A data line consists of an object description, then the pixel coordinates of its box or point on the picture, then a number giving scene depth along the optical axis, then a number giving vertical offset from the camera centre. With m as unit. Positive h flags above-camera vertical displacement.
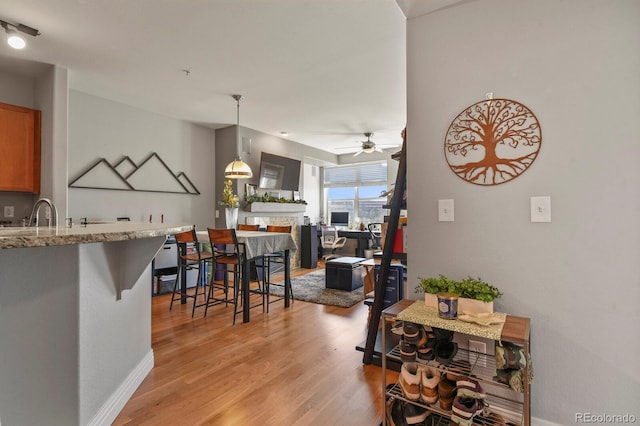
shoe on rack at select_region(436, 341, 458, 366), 1.61 -0.69
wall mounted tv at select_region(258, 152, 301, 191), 5.77 +0.79
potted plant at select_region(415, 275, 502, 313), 1.56 -0.39
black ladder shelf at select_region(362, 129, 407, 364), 2.23 -0.29
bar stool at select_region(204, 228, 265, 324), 3.22 -0.44
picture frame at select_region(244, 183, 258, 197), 5.56 +0.44
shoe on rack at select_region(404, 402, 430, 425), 1.52 -0.95
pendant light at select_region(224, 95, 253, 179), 4.16 +0.57
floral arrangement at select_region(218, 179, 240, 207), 5.00 +0.27
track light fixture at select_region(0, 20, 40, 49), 2.38 +1.38
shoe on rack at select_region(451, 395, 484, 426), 1.35 -0.83
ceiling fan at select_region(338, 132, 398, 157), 5.93 +1.31
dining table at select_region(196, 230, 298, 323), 3.28 -0.36
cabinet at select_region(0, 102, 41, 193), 3.06 +0.65
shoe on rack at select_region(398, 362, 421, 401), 1.55 -0.81
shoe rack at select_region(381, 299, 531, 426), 1.47 -0.83
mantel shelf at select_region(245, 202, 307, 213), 5.54 +0.13
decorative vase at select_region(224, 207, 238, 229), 4.95 -0.02
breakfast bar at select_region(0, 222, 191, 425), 1.21 -0.45
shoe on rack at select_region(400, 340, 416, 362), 1.62 -0.69
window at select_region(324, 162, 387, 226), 7.75 +0.61
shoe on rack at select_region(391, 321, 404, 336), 1.70 -0.62
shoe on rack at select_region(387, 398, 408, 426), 1.58 -0.99
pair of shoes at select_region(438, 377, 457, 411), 1.49 -0.84
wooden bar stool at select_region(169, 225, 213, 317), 3.48 -0.45
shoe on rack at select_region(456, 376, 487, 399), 1.40 -0.76
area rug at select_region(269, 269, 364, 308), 4.04 -1.08
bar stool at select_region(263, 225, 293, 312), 3.84 -0.50
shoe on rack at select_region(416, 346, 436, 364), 1.61 -0.70
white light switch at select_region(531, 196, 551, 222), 1.61 +0.02
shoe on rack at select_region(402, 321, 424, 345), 1.62 -0.59
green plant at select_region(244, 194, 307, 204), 5.49 +0.28
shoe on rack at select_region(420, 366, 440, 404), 1.51 -0.82
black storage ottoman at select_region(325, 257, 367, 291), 4.54 -0.85
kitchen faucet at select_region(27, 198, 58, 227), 1.73 +0.06
